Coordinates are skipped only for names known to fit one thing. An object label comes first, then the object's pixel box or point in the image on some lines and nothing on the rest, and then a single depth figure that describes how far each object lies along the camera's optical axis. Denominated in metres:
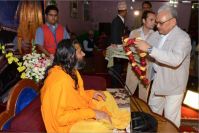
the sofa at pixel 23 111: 1.26
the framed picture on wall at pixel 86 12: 5.21
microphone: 1.26
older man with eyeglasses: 1.58
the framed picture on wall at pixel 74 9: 4.53
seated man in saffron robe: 1.23
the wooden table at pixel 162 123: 1.39
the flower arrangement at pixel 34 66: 1.73
